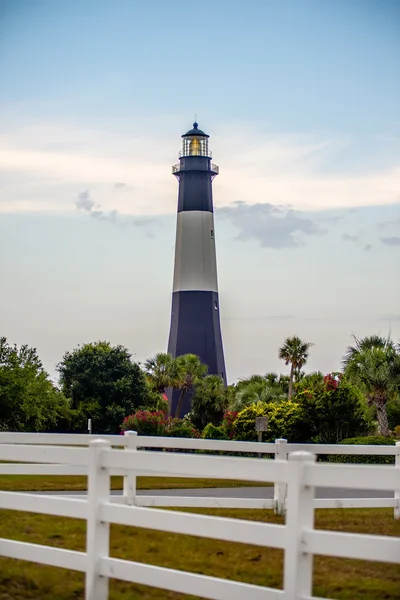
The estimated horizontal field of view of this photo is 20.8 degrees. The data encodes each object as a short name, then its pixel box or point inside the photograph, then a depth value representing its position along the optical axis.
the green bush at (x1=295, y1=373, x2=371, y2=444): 43.22
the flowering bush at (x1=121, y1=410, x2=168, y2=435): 52.97
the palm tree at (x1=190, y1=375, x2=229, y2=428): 71.56
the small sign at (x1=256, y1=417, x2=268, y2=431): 38.36
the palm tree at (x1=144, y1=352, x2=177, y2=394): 75.19
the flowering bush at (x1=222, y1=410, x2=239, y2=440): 47.69
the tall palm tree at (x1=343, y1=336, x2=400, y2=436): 52.56
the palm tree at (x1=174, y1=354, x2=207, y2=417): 74.75
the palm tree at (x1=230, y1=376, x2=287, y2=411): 64.88
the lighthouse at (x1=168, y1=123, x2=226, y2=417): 79.19
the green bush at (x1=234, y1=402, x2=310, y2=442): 43.41
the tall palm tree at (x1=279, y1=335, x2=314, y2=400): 72.62
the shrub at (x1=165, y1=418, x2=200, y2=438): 50.66
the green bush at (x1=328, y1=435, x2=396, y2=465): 35.69
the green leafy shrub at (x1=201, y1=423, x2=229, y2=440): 47.53
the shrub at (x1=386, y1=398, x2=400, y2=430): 69.81
